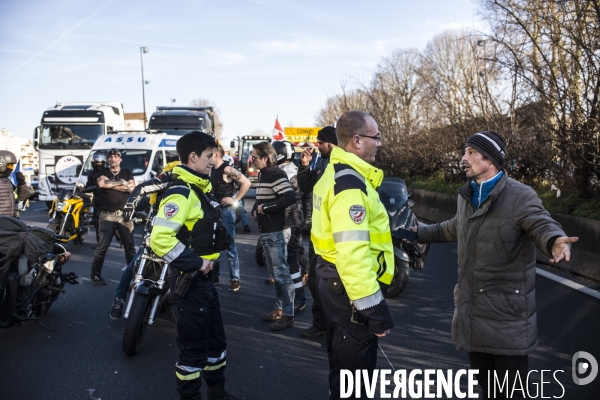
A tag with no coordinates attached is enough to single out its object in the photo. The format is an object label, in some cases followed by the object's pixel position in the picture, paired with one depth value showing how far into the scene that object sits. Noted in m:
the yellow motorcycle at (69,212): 10.48
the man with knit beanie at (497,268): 3.27
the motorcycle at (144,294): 5.13
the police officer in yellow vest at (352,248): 2.95
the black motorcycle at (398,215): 6.78
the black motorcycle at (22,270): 5.52
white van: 15.74
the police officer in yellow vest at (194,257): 3.84
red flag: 23.45
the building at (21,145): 59.97
